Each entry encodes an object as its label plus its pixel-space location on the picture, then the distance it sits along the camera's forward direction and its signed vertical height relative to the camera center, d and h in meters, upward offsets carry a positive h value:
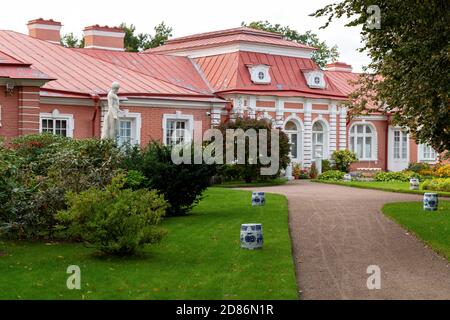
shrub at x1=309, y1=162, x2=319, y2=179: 37.62 -0.76
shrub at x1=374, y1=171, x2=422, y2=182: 37.16 -0.91
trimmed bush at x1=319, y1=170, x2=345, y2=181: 36.12 -0.90
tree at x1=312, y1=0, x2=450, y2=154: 15.02 +2.01
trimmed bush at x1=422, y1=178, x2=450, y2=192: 29.79 -1.05
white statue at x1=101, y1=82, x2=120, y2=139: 22.27 +1.04
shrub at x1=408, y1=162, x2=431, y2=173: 41.53 -0.55
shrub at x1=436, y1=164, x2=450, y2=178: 35.97 -0.66
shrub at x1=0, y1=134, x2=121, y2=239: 14.66 -0.44
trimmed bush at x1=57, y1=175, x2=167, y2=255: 12.73 -1.01
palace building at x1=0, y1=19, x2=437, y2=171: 31.62 +2.74
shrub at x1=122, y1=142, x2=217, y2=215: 19.34 -0.46
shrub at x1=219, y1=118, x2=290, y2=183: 31.83 +0.25
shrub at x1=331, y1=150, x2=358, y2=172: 38.94 -0.16
